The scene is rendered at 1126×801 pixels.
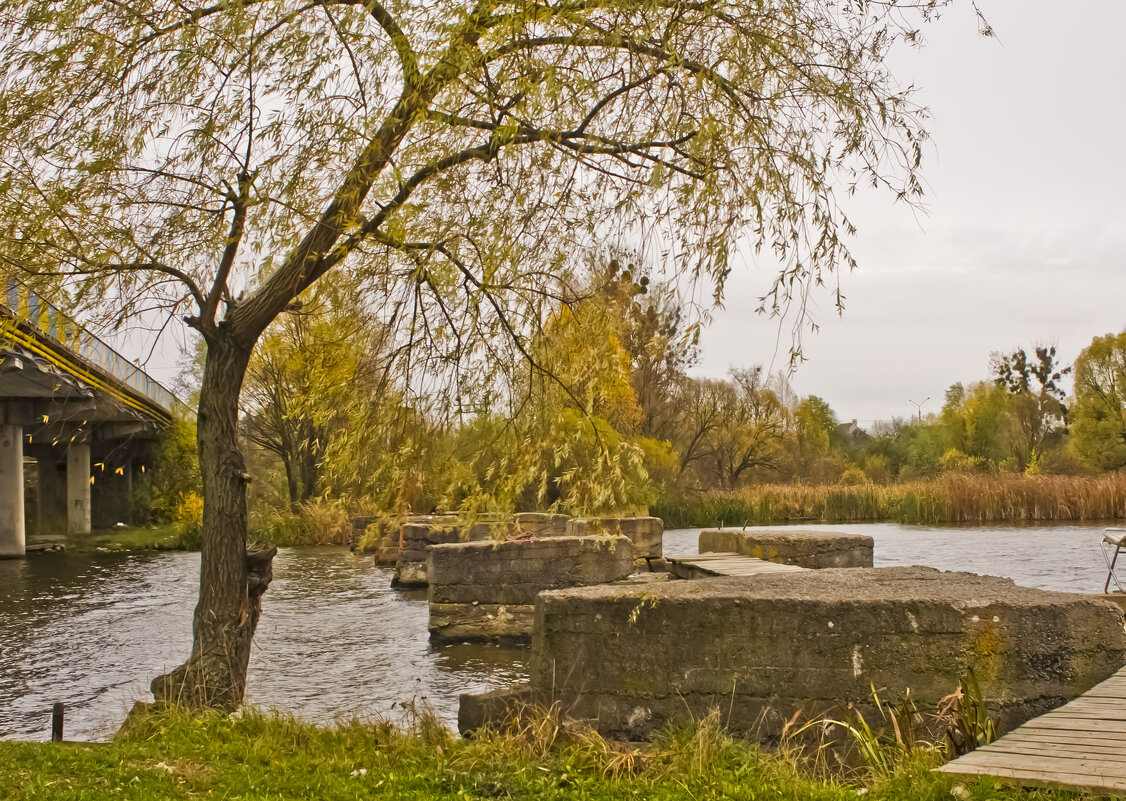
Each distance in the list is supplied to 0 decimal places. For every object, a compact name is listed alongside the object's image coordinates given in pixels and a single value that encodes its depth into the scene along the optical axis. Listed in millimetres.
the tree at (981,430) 57209
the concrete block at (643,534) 13633
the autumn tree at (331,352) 7238
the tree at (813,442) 56562
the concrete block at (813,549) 10875
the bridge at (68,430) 9461
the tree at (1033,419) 54344
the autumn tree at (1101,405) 49219
